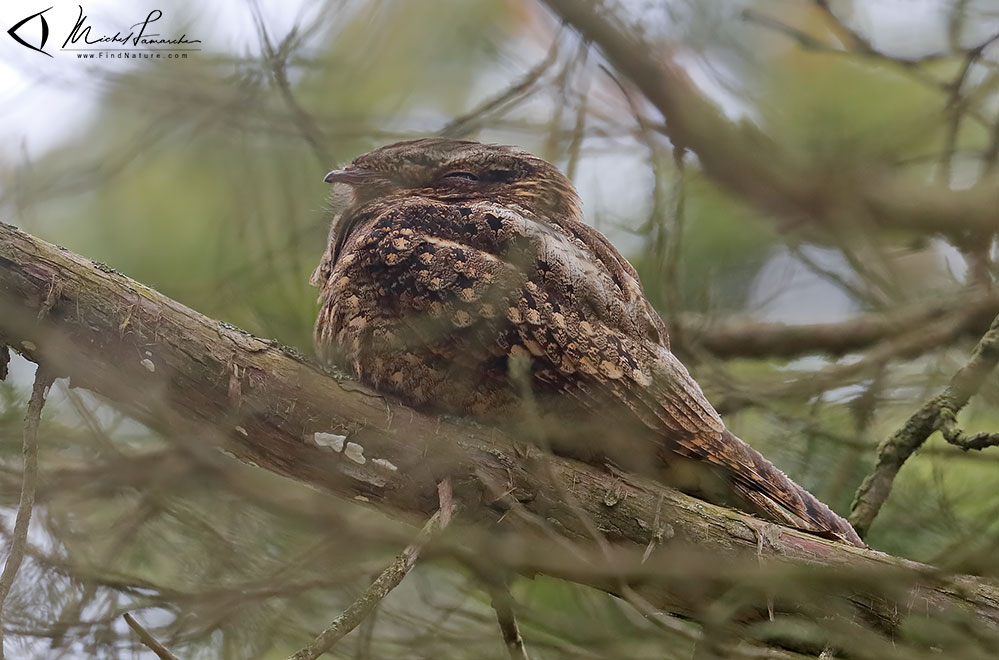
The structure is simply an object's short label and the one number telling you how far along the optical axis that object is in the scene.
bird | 5.86
